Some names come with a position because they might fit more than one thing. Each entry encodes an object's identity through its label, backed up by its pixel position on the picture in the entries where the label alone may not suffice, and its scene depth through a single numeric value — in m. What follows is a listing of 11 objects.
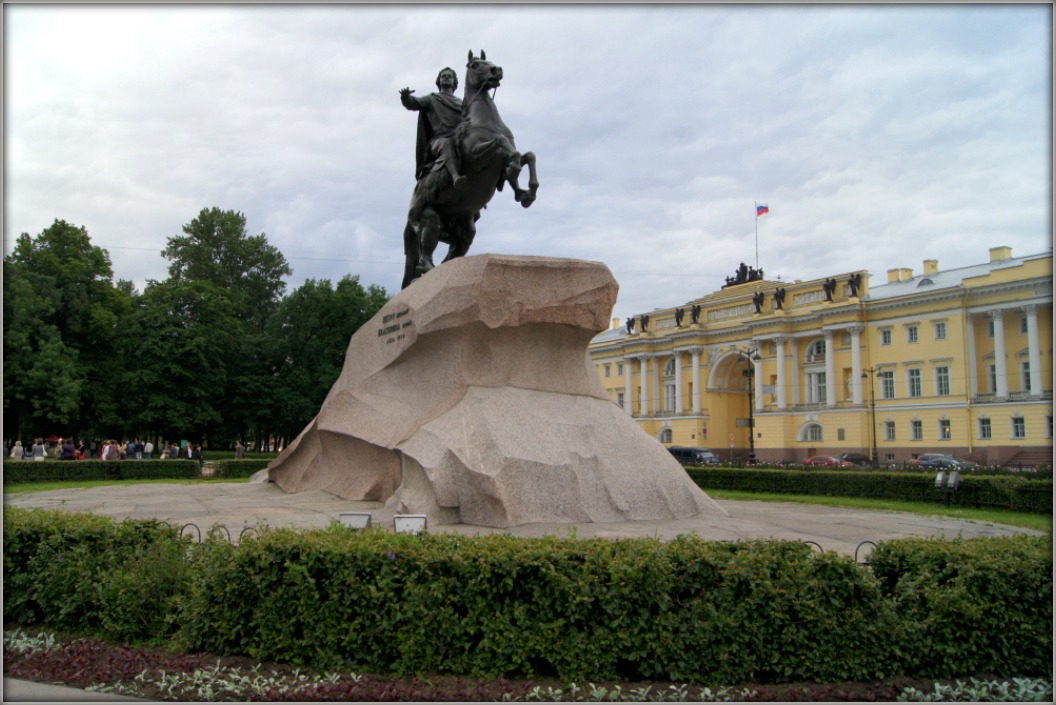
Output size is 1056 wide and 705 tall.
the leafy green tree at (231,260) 56.16
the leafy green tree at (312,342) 42.88
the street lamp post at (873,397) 57.38
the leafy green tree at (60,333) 36.66
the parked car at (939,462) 42.40
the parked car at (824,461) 44.64
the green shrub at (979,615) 5.13
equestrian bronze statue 11.77
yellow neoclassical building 53.84
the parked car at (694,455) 42.33
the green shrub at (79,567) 6.05
